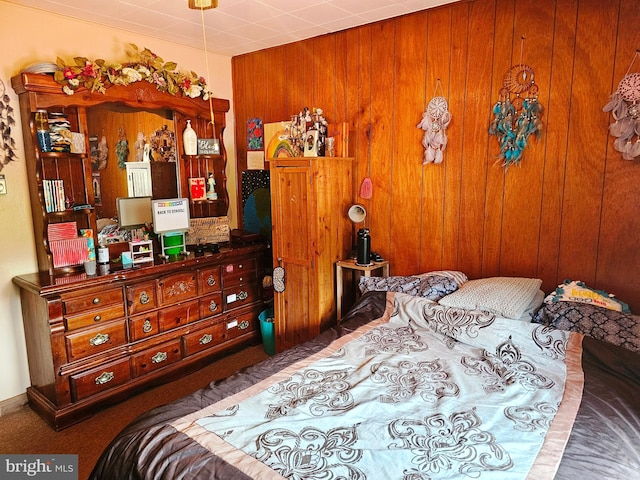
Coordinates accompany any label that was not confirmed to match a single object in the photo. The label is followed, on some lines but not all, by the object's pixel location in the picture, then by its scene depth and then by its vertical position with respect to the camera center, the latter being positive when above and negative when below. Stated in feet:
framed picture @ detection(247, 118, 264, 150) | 12.51 +1.35
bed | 4.54 -2.90
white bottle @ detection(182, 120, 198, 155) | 11.47 +1.11
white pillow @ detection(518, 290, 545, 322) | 7.39 -2.29
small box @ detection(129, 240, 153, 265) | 9.77 -1.54
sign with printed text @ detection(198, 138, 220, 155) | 11.77 +0.97
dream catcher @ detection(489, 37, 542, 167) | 8.07 +1.17
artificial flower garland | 9.00 +2.46
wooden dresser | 8.40 -3.11
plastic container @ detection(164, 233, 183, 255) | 10.72 -1.51
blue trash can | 11.45 -4.02
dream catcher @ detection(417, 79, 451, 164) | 9.18 +1.07
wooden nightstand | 9.88 -2.16
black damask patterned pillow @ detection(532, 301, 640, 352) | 6.40 -2.28
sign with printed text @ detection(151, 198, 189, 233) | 10.44 -0.79
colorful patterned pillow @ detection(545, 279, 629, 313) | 7.10 -2.05
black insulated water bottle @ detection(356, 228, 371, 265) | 9.86 -1.59
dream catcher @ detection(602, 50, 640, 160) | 6.98 +0.95
